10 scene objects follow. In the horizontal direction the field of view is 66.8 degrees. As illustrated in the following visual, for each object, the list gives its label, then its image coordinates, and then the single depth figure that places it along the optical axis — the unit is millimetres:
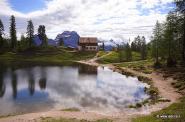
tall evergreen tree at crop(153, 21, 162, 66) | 48788
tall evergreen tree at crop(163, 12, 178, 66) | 42380
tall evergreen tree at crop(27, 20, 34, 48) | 84600
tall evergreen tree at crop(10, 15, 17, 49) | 81042
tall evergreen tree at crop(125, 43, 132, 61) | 71086
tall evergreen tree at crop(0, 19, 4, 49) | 78122
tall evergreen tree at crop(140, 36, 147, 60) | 77471
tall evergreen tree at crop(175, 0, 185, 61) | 32337
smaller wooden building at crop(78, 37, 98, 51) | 91815
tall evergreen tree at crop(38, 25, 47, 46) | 90925
